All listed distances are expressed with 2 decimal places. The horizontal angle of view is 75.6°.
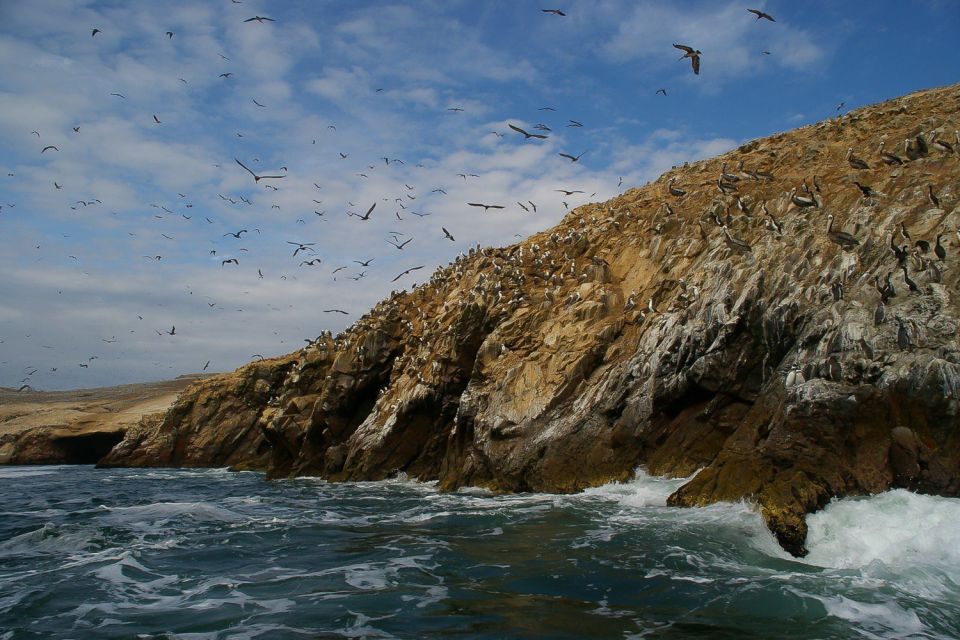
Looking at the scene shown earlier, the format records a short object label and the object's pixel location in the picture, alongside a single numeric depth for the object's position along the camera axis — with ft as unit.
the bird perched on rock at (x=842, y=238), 51.19
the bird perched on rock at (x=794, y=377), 49.52
